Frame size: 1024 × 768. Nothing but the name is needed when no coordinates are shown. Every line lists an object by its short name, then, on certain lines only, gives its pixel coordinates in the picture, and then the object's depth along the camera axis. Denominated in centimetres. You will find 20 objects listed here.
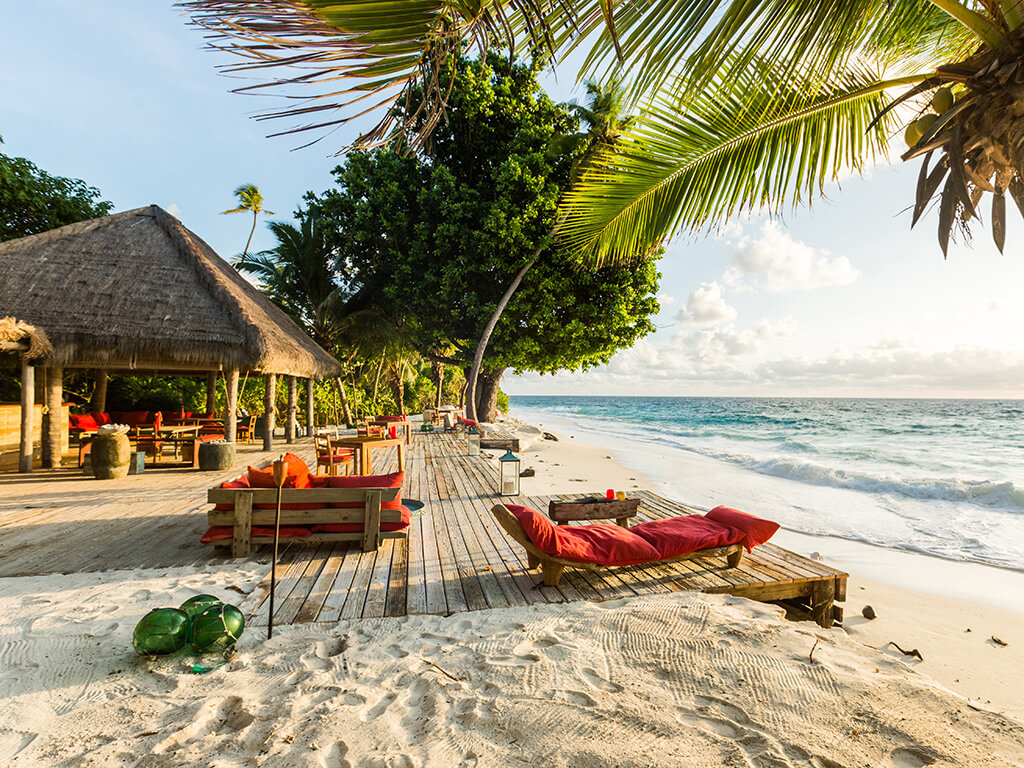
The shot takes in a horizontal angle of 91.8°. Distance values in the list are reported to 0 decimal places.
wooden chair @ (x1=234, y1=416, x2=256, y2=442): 1356
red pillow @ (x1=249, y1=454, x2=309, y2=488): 479
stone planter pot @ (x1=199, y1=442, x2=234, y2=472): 914
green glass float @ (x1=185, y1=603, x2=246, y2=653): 292
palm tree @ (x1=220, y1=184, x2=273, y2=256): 2892
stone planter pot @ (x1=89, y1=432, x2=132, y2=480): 798
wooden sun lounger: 395
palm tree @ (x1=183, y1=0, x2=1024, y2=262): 107
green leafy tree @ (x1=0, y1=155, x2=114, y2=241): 1464
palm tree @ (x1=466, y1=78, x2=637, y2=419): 1493
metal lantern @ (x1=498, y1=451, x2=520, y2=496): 731
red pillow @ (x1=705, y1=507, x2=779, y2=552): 436
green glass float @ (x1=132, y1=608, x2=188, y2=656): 286
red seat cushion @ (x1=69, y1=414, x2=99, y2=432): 1077
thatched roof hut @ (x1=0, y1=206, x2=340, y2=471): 859
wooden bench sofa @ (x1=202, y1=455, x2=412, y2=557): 462
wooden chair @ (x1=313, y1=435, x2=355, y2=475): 744
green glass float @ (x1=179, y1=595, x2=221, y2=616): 304
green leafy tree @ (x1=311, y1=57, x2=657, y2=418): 1501
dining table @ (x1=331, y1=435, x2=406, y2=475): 790
